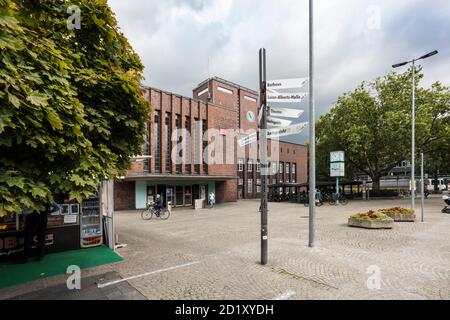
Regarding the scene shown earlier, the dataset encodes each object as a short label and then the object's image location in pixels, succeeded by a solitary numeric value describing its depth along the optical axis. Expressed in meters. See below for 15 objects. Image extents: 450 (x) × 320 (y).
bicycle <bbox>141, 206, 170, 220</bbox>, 16.83
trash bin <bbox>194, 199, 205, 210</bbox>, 23.75
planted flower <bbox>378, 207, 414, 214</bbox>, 13.40
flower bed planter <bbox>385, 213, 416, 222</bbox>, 13.16
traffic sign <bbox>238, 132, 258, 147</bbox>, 6.07
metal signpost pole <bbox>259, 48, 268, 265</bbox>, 6.45
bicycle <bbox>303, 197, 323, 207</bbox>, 24.26
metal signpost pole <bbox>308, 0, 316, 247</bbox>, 8.34
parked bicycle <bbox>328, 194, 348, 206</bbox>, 25.21
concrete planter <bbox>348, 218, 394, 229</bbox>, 11.19
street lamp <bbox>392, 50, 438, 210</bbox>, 15.20
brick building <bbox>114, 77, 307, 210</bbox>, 23.41
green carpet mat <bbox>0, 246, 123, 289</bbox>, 6.24
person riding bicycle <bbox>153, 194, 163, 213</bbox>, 16.89
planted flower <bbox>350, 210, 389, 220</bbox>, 11.53
